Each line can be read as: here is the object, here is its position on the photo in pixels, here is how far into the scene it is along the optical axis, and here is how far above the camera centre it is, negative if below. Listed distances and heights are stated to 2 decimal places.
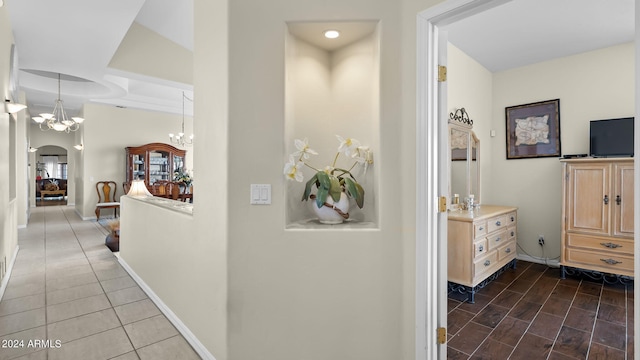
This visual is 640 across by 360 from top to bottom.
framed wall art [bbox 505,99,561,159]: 3.94 +0.61
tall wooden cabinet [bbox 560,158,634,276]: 3.22 -0.42
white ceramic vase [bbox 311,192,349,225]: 1.77 -0.19
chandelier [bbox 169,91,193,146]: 7.78 +0.98
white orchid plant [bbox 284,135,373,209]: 1.66 +0.01
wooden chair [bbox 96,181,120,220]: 7.27 -0.44
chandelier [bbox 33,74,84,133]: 5.53 +1.06
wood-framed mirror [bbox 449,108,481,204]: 3.57 +0.22
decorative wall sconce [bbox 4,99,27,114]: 3.21 +0.74
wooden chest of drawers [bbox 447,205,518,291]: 2.90 -0.69
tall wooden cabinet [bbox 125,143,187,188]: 7.64 +0.38
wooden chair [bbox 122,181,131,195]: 7.41 -0.23
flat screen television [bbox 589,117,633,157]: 3.36 +0.43
